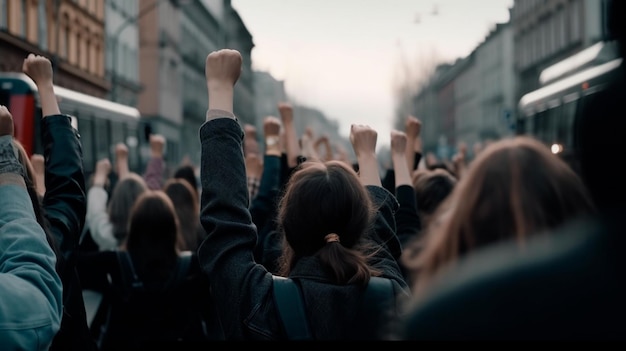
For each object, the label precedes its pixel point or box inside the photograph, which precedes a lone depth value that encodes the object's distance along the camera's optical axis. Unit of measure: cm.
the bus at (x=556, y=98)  1418
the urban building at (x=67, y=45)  1175
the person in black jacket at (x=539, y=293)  154
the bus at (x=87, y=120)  1419
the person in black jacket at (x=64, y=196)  296
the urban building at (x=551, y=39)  2274
